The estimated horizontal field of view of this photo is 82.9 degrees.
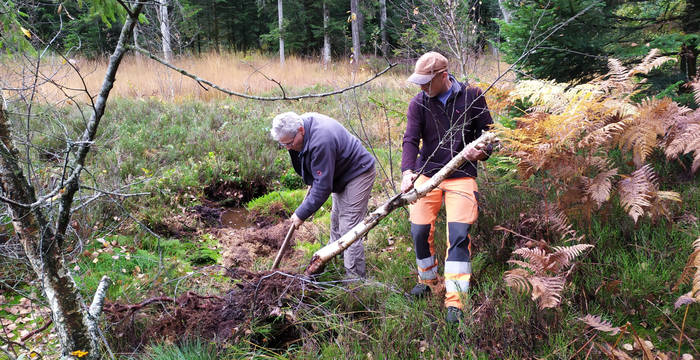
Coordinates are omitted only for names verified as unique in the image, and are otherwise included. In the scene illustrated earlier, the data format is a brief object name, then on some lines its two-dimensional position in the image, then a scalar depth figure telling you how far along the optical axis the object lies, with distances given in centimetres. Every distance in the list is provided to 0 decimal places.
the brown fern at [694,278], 220
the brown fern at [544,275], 253
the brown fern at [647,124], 318
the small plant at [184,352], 271
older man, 369
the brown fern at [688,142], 301
